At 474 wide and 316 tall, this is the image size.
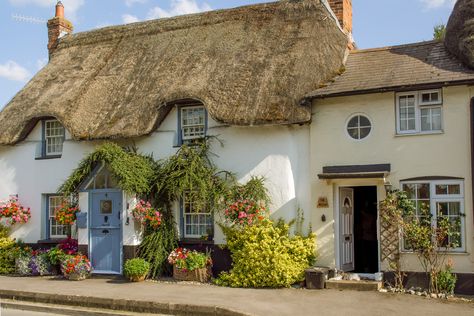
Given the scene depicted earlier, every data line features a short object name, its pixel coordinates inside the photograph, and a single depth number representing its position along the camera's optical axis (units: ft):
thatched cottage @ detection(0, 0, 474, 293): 43.96
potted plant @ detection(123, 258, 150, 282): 47.60
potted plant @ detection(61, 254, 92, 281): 49.93
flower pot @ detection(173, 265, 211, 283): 47.83
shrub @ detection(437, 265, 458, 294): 40.88
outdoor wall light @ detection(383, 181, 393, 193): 44.14
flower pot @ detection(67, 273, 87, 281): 49.93
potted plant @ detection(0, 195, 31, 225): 57.41
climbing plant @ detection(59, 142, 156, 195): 49.26
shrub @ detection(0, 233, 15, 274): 56.13
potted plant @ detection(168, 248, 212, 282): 47.88
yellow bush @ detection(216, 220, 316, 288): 44.09
